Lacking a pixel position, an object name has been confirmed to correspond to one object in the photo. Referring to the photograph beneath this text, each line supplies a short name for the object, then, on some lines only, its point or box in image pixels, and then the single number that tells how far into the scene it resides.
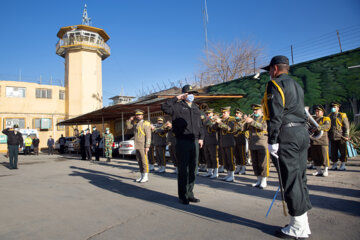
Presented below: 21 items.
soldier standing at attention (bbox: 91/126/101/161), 15.91
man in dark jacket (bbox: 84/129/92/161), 16.64
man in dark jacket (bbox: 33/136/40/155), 24.94
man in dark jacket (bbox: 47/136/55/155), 25.23
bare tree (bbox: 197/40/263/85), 29.19
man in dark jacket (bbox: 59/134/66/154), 26.30
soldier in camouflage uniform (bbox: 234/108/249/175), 8.19
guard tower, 37.16
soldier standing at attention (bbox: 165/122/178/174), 9.72
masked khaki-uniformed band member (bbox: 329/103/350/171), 8.33
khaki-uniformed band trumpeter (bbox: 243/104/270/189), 6.36
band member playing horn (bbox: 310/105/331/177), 7.41
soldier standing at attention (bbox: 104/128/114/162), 14.54
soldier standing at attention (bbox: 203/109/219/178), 8.08
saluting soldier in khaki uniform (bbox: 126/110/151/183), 7.55
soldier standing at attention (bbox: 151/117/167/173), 9.76
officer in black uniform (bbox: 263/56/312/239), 3.18
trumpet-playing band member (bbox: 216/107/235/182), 7.46
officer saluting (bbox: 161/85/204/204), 5.05
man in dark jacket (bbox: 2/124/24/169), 11.90
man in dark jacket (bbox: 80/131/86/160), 17.05
